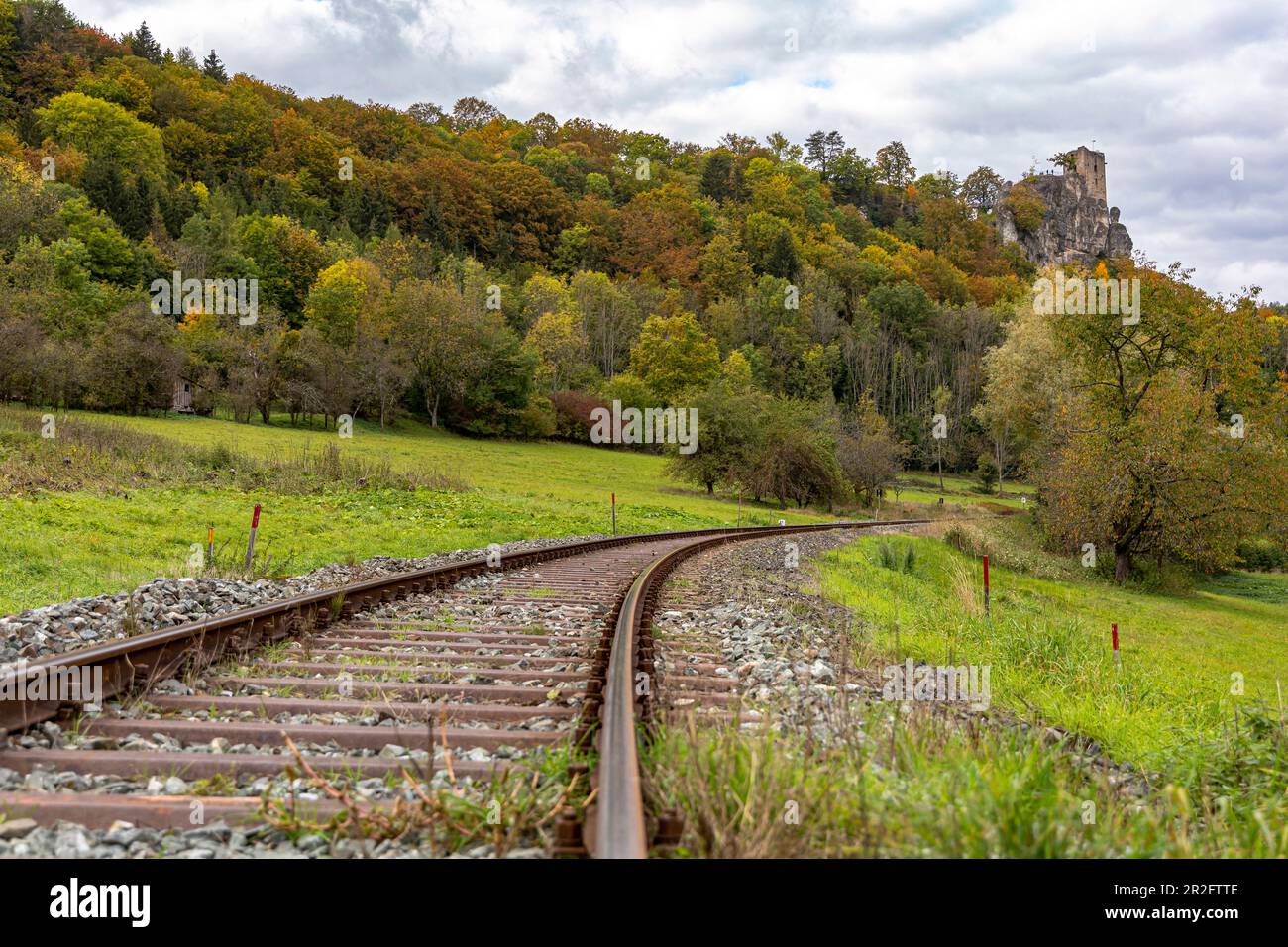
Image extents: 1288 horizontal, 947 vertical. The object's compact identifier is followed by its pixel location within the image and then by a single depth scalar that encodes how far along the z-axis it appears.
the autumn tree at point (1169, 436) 29.67
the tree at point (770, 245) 113.69
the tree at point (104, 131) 97.88
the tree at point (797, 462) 46.88
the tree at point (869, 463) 53.97
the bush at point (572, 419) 69.88
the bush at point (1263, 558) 45.28
